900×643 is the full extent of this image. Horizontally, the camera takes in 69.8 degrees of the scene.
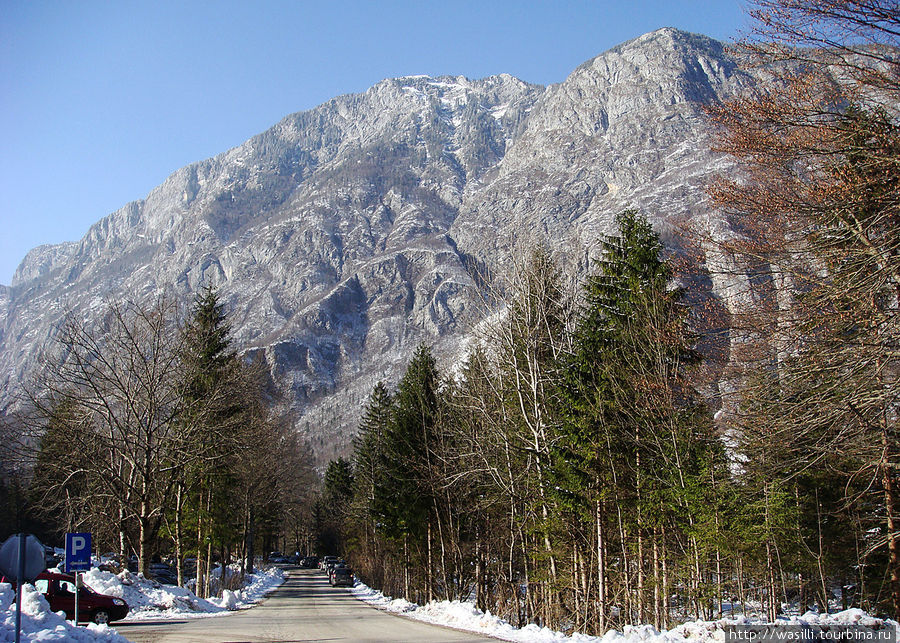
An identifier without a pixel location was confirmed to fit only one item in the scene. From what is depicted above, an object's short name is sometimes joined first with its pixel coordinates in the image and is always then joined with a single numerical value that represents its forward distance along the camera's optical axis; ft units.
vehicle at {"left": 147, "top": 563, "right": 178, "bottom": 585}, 114.73
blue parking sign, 42.27
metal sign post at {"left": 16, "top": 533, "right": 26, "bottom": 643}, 29.76
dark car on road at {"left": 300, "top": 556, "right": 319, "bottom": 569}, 262.67
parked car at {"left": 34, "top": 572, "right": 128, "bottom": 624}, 61.36
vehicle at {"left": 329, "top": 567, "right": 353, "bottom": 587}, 153.79
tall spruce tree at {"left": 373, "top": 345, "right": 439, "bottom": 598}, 94.89
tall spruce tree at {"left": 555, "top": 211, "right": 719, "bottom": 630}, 52.60
